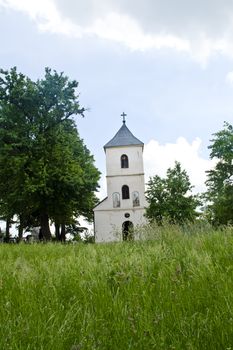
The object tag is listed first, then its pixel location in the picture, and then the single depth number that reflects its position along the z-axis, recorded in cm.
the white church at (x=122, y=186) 4675
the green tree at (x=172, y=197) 3712
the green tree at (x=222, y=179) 3109
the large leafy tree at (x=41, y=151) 2656
